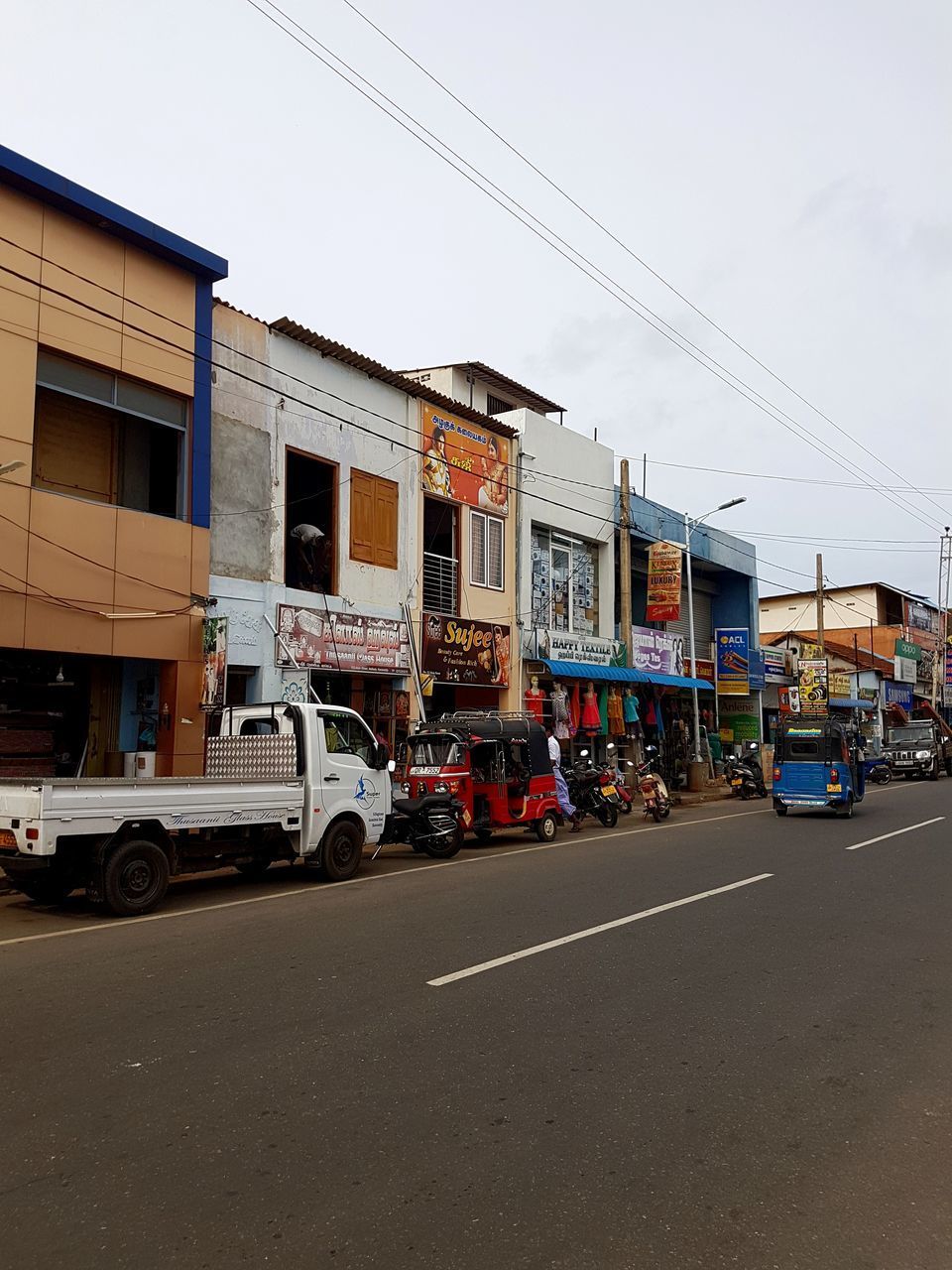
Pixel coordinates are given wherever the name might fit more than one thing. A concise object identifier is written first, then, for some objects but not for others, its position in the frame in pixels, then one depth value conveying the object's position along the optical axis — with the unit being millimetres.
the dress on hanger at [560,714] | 24219
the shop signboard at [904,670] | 58219
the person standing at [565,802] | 17750
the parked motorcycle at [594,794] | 19000
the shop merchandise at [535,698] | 23781
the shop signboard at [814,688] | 37188
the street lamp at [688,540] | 28169
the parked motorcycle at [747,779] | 26906
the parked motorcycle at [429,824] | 14156
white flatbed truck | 8953
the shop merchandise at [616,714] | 26641
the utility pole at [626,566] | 25812
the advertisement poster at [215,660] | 16094
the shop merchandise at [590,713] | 25203
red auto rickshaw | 15031
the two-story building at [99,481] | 14086
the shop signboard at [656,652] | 28812
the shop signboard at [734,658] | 33812
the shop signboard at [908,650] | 59156
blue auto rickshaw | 19312
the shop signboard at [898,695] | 57375
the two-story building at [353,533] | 17422
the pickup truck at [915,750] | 36844
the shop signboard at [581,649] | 25203
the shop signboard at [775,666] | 39844
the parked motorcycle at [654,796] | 20016
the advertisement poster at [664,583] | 27531
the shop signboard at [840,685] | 48031
